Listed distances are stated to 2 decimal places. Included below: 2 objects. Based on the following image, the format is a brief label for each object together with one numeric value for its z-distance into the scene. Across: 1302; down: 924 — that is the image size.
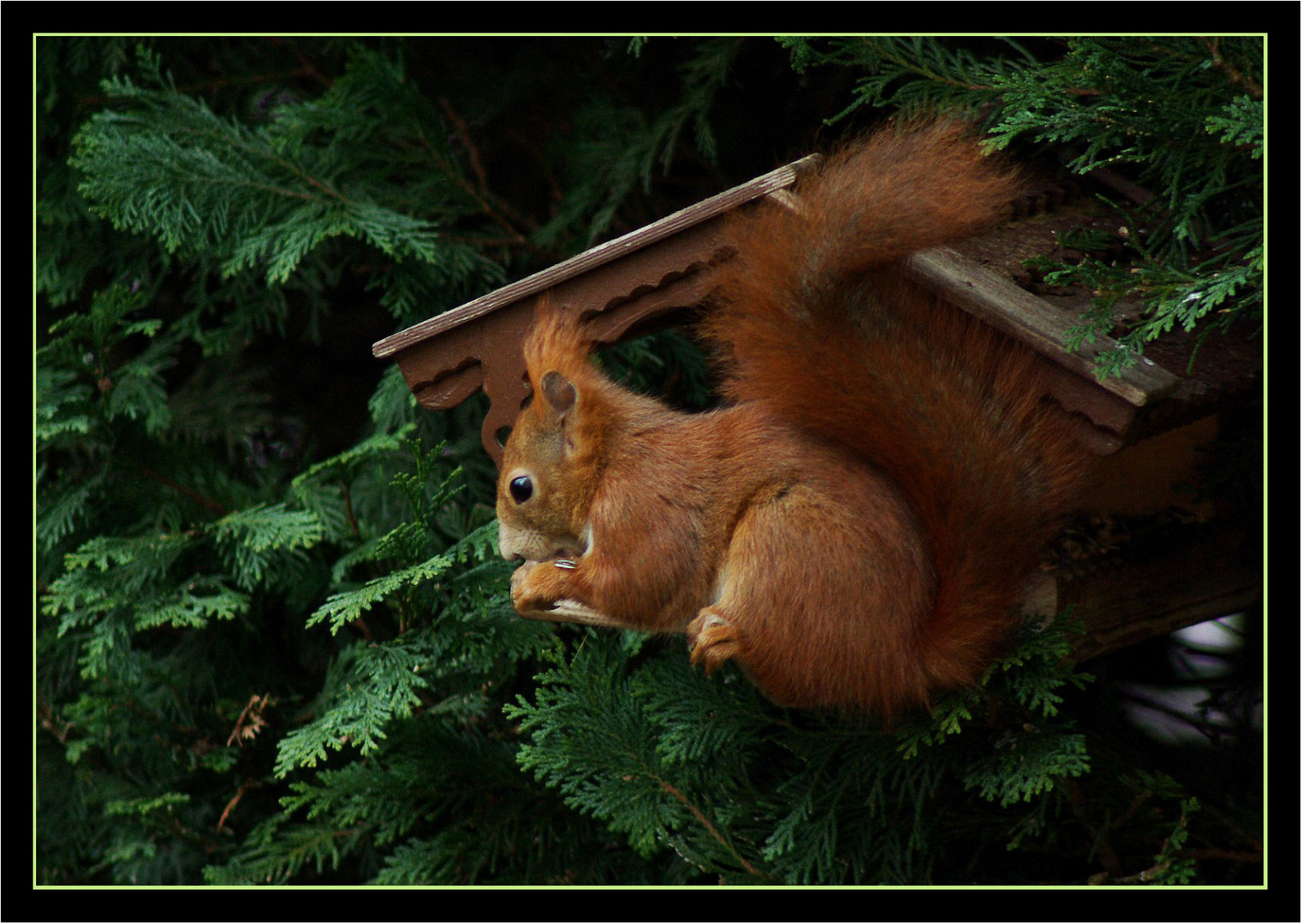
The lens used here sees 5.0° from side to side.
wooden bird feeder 5.12
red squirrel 5.11
